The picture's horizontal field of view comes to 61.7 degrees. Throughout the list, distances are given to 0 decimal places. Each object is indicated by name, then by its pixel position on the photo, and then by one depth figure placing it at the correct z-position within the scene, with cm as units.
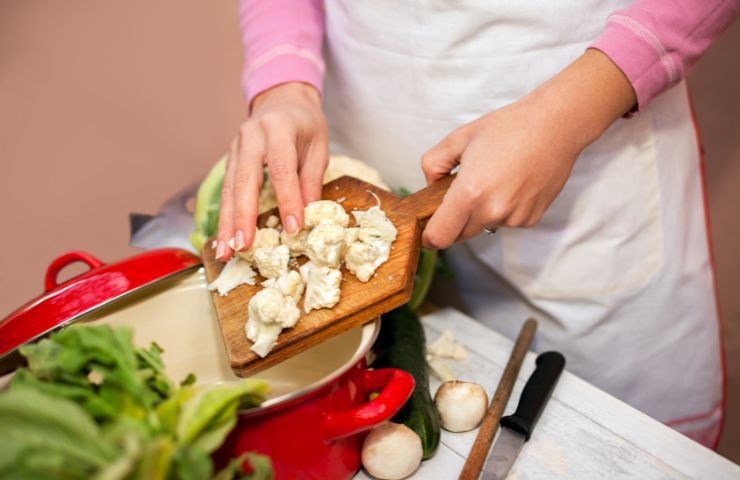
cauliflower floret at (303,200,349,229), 81
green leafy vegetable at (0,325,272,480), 45
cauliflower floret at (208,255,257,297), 80
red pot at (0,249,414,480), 66
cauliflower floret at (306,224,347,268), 75
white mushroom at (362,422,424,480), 74
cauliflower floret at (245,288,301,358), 69
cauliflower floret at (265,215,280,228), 86
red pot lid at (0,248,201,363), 73
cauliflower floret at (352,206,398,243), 79
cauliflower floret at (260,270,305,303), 73
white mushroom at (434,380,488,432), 81
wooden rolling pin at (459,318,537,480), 74
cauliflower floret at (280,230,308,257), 81
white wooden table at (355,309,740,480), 76
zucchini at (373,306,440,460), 78
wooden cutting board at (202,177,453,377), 71
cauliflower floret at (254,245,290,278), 77
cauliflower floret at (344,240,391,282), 75
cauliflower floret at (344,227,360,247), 77
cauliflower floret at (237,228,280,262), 81
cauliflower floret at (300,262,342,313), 73
